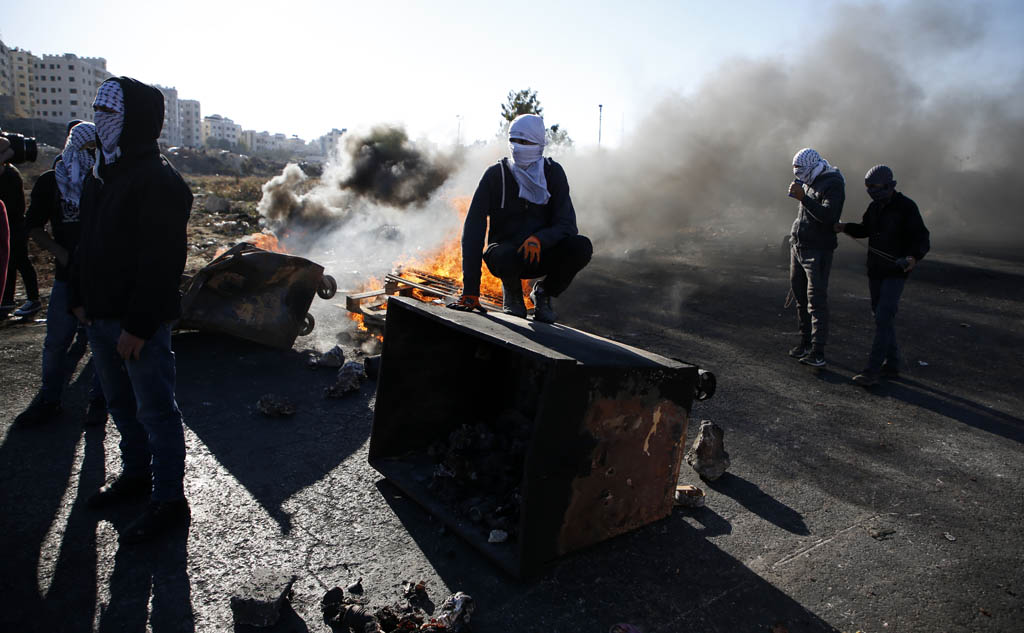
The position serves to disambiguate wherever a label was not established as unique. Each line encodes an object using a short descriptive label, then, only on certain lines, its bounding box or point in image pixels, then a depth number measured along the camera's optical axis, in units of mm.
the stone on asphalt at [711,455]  3418
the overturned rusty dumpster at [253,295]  5238
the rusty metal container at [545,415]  2311
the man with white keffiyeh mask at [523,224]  3672
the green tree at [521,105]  20438
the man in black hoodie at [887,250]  5105
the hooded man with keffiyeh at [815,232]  5379
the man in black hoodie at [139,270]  2520
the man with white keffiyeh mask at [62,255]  3863
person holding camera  6199
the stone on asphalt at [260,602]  2158
